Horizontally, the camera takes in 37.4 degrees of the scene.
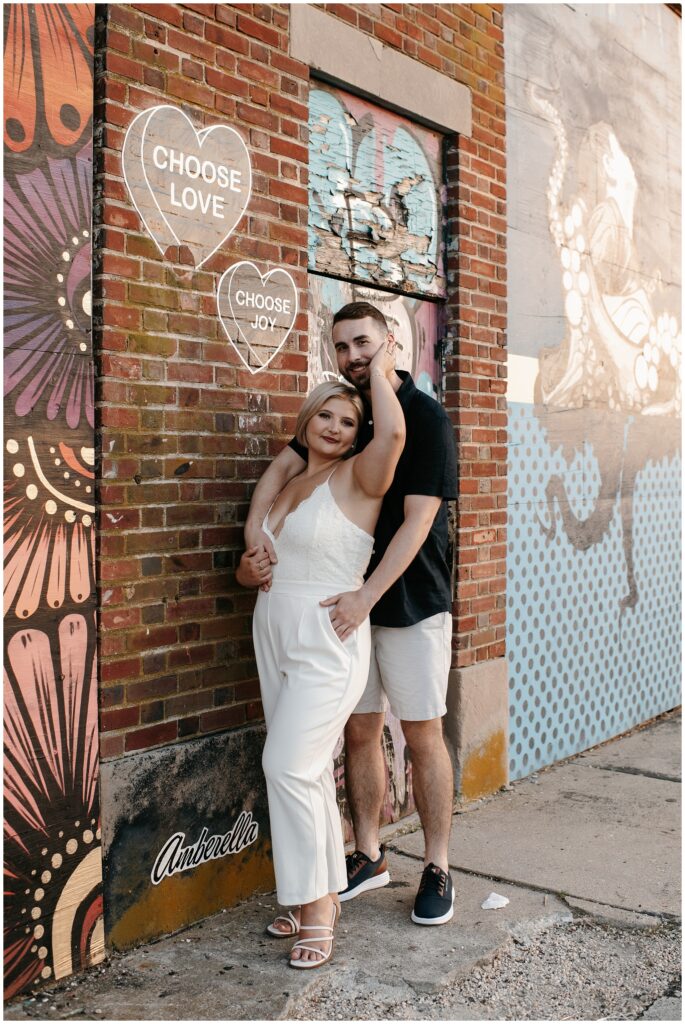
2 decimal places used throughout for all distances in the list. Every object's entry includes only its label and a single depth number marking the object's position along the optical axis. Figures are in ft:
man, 12.31
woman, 11.16
